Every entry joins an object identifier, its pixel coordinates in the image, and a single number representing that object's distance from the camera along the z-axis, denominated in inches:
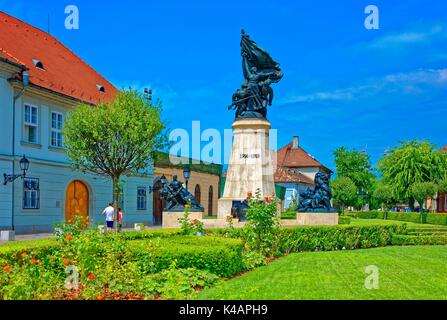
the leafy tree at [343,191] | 2731.3
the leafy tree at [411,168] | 2297.0
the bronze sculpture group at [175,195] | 992.9
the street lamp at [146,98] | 1112.5
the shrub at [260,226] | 639.8
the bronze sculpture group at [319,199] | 969.5
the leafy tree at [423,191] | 2129.7
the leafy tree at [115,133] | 1039.0
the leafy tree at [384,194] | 2465.8
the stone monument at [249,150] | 995.3
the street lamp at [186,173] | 1016.2
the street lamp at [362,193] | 3218.5
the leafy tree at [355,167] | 3181.6
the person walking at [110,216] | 968.9
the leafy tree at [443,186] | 2282.2
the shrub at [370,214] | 2630.4
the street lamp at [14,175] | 920.3
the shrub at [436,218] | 1833.2
